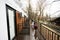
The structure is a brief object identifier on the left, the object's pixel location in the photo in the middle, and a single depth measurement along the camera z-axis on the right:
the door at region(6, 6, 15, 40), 1.99
